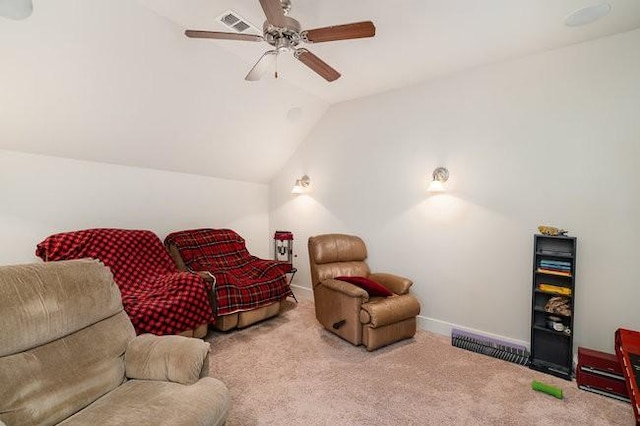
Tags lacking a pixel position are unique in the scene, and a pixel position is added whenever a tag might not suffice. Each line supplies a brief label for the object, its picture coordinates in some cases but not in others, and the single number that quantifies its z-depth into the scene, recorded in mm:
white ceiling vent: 2284
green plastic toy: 2184
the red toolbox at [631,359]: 1512
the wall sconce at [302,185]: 4526
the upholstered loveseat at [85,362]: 1319
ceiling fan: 1711
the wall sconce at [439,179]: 3203
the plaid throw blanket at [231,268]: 3139
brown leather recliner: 2834
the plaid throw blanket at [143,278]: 2488
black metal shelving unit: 2459
